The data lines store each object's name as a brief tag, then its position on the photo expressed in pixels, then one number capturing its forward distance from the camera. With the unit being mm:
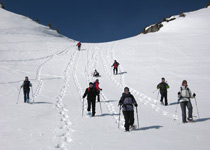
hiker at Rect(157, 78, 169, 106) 12312
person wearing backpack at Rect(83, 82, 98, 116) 9766
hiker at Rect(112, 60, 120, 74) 22216
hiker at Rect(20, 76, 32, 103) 12567
